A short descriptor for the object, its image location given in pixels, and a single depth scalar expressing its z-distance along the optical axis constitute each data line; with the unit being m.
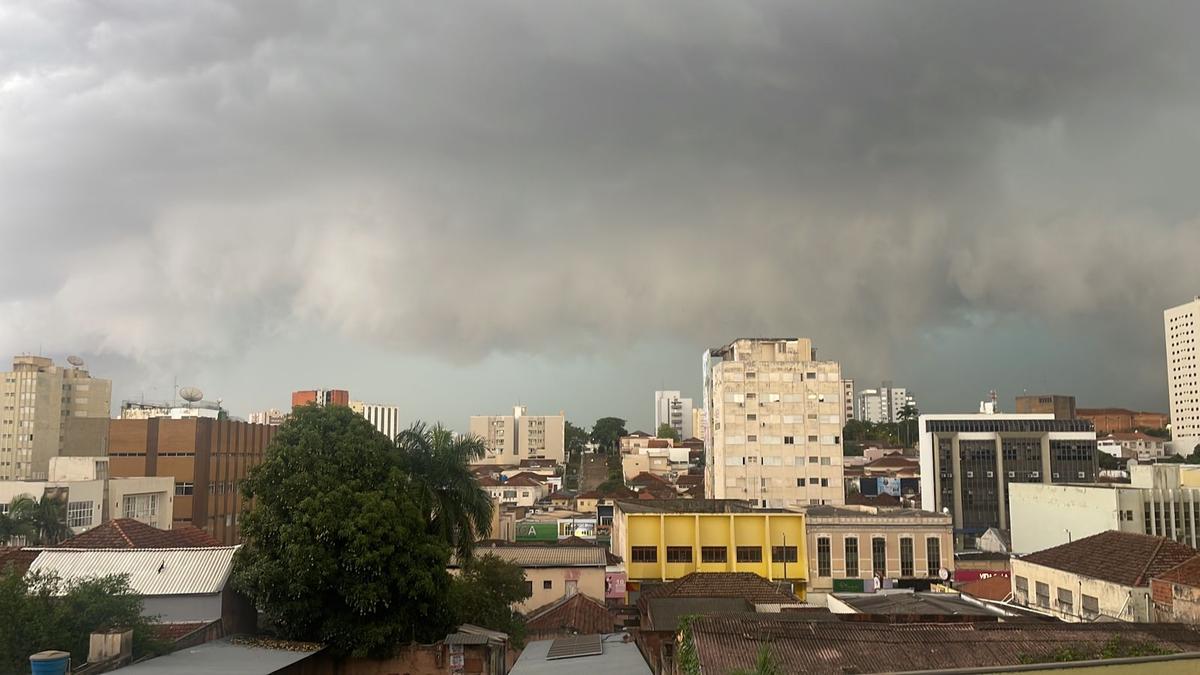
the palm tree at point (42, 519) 47.53
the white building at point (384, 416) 177.56
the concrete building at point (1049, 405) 119.25
